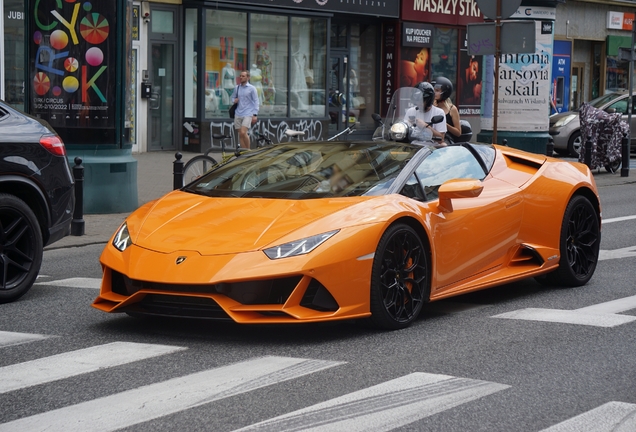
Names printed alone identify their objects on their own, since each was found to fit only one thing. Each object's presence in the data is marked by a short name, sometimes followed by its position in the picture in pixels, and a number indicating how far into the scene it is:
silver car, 28.44
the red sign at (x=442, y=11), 31.72
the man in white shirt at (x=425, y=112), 11.46
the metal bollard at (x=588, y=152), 21.78
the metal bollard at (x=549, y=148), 21.60
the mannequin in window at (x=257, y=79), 27.34
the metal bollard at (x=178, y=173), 13.73
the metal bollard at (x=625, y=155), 22.22
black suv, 7.89
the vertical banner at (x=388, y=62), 31.86
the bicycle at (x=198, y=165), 15.82
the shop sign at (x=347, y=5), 27.51
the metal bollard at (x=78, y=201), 12.16
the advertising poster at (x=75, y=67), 13.70
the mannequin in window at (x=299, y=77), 28.59
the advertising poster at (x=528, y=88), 23.02
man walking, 21.23
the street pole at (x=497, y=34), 15.58
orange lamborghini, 6.26
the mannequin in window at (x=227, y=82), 26.30
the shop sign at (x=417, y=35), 31.80
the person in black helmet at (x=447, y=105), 12.59
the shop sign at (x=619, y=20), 41.97
